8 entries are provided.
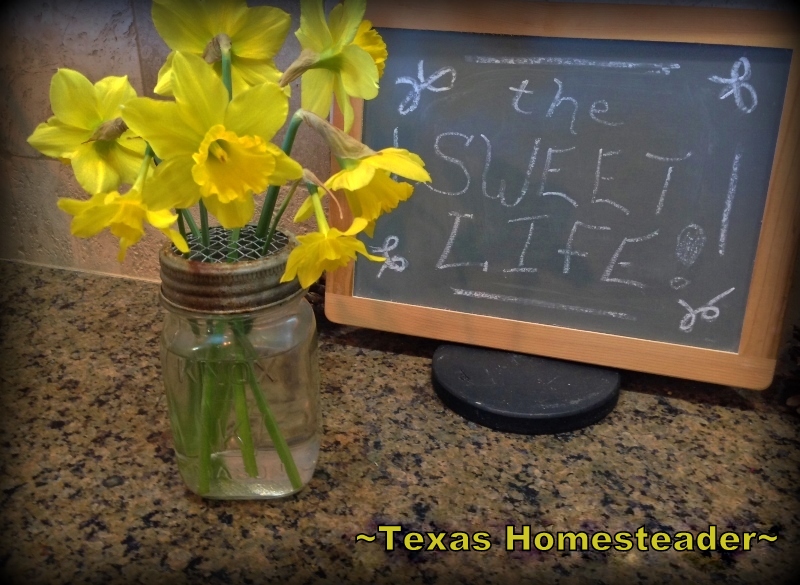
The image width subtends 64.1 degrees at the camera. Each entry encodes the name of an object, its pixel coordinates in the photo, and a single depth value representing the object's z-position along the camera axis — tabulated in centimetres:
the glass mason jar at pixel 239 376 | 51
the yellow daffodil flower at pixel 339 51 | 50
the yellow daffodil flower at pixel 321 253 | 46
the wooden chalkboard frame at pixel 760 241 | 64
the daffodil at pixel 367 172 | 46
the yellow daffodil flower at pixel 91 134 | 49
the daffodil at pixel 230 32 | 49
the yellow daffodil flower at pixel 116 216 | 43
